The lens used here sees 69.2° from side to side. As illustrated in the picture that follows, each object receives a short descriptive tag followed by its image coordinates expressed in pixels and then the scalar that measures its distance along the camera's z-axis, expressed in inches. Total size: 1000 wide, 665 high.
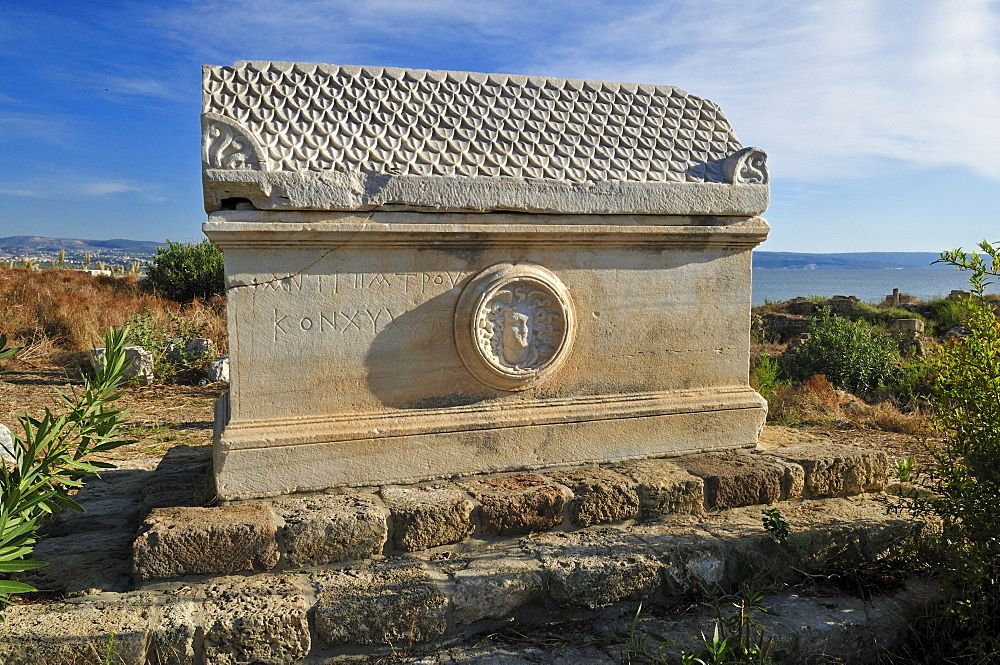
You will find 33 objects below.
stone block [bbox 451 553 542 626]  104.8
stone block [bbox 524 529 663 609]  109.5
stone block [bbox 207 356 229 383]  315.3
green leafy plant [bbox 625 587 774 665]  92.8
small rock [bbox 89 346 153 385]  305.0
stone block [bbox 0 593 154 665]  87.6
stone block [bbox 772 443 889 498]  141.2
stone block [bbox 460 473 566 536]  118.7
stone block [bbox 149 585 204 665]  91.9
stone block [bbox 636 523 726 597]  115.1
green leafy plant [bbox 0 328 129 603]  89.0
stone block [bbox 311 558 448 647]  98.9
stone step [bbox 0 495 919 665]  92.6
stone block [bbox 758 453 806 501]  137.7
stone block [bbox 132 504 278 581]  100.6
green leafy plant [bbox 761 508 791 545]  120.2
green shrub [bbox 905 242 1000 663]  104.6
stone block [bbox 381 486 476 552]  113.9
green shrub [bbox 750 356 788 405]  241.4
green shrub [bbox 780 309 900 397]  311.1
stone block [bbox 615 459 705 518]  128.4
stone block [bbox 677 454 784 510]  132.6
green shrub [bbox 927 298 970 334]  534.0
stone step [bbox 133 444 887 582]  103.8
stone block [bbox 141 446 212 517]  122.6
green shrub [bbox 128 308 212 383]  320.5
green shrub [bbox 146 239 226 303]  515.8
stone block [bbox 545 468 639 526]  123.7
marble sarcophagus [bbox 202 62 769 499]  118.3
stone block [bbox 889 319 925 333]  483.5
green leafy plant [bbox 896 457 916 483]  113.0
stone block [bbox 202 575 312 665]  94.1
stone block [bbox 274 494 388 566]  108.1
